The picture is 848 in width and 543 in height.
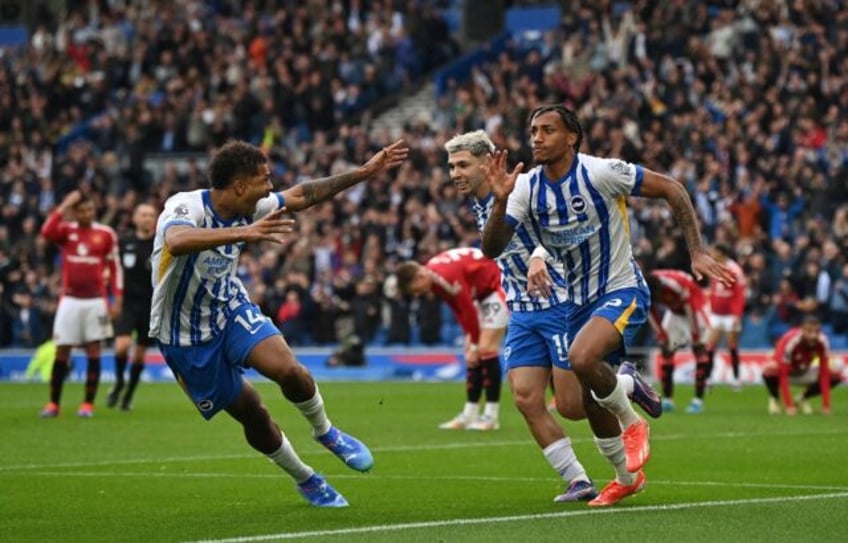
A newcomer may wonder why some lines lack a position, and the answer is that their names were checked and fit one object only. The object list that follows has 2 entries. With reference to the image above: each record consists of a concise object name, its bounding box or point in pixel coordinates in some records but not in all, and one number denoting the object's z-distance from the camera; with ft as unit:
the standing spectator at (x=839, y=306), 97.71
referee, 74.59
